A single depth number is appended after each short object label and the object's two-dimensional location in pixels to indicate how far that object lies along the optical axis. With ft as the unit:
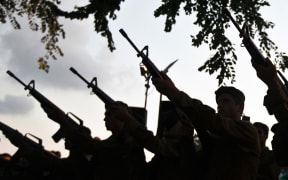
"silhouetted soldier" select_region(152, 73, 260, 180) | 12.67
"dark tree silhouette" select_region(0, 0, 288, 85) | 26.48
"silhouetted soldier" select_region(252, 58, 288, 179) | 11.13
